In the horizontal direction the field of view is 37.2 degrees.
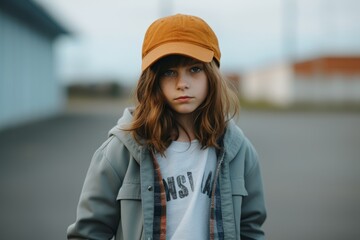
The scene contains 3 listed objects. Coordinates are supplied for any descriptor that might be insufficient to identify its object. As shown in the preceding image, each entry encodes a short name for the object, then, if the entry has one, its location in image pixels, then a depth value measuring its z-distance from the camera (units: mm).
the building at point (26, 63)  13938
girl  1824
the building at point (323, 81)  36406
